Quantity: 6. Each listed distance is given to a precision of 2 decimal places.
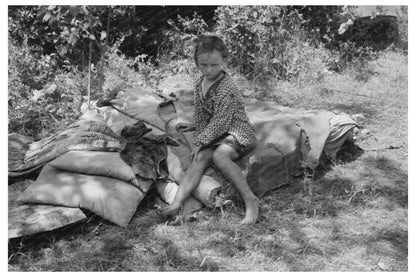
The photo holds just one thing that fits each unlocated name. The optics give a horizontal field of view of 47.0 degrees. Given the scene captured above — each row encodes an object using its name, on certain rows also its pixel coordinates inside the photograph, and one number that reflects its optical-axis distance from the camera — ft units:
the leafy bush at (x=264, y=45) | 20.16
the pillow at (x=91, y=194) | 11.27
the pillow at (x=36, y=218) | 10.49
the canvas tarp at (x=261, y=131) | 12.73
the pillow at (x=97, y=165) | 11.90
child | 11.82
